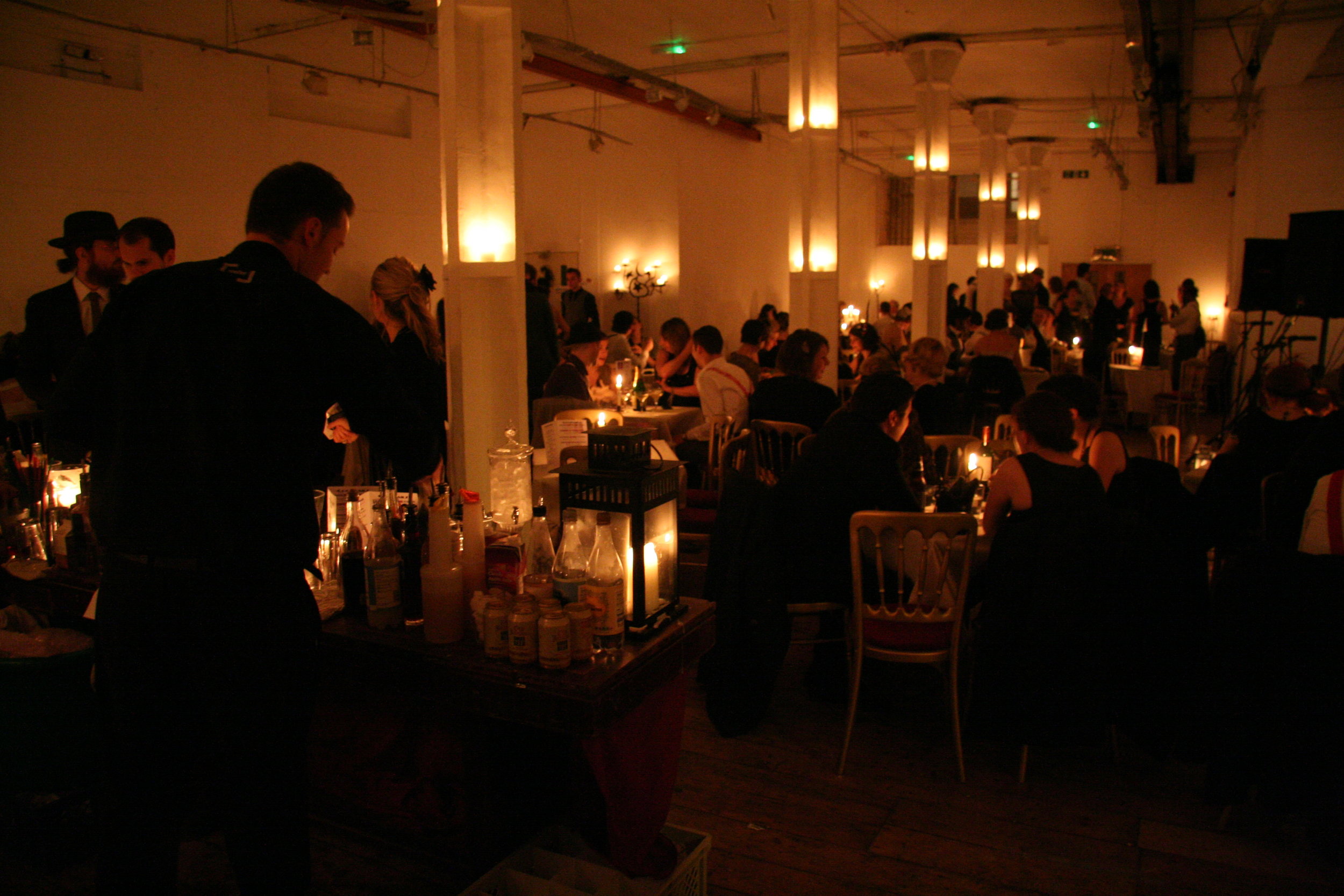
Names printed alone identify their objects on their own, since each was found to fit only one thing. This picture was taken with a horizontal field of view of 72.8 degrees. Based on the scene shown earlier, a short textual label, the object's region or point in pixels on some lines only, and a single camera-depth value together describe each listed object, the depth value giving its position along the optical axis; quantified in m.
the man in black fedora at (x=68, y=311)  3.97
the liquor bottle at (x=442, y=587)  2.09
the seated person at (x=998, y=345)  6.89
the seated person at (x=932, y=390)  5.28
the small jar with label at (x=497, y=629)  2.00
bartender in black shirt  1.76
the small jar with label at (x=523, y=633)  1.96
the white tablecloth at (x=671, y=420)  5.93
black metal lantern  2.04
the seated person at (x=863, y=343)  9.02
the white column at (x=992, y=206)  13.09
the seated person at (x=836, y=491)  3.41
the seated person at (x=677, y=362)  7.11
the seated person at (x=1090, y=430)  3.64
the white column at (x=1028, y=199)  16.66
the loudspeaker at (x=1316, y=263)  6.57
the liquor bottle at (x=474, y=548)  2.18
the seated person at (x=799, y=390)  5.17
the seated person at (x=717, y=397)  5.79
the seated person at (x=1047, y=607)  2.92
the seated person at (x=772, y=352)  8.56
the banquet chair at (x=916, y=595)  3.00
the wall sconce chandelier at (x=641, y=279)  12.41
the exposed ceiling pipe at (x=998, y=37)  7.88
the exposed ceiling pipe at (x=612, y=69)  8.45
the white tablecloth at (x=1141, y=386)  10.03
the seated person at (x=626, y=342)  6.93
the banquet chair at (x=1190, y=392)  9.63
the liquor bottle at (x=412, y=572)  2.19
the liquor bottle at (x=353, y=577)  2.28
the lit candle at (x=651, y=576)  2.10
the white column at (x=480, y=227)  3.53
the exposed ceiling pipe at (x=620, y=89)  8.93
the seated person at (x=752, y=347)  6.34
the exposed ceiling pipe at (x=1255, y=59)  7.22
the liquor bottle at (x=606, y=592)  1.98
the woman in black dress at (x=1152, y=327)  11.57
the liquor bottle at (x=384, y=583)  2.16
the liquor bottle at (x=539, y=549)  2.16
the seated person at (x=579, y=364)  5.09
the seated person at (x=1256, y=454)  3.89
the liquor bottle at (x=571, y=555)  2.04
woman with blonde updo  3.51
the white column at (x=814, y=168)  6.80
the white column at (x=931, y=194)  10.07
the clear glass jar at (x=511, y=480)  2.88
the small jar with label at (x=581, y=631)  1.95
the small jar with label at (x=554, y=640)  1.93
